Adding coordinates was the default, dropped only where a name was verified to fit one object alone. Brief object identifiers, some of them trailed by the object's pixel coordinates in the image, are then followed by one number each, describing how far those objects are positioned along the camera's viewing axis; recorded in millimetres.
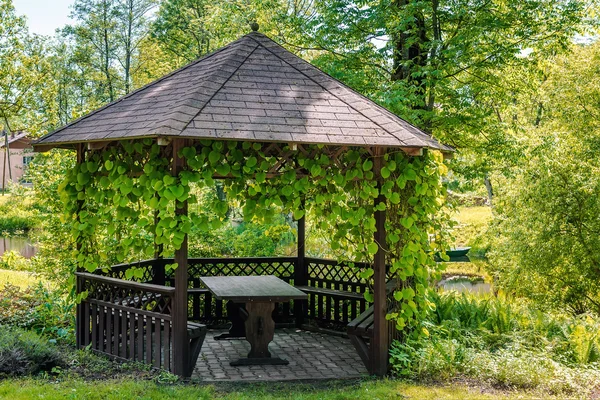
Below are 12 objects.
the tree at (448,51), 10852
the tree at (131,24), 29188
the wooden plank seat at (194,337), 6367
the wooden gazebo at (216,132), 6141
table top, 7035
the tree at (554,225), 12398
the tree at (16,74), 20344
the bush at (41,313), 8062
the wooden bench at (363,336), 6855
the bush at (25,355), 6109
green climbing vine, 6160
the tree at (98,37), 28688
